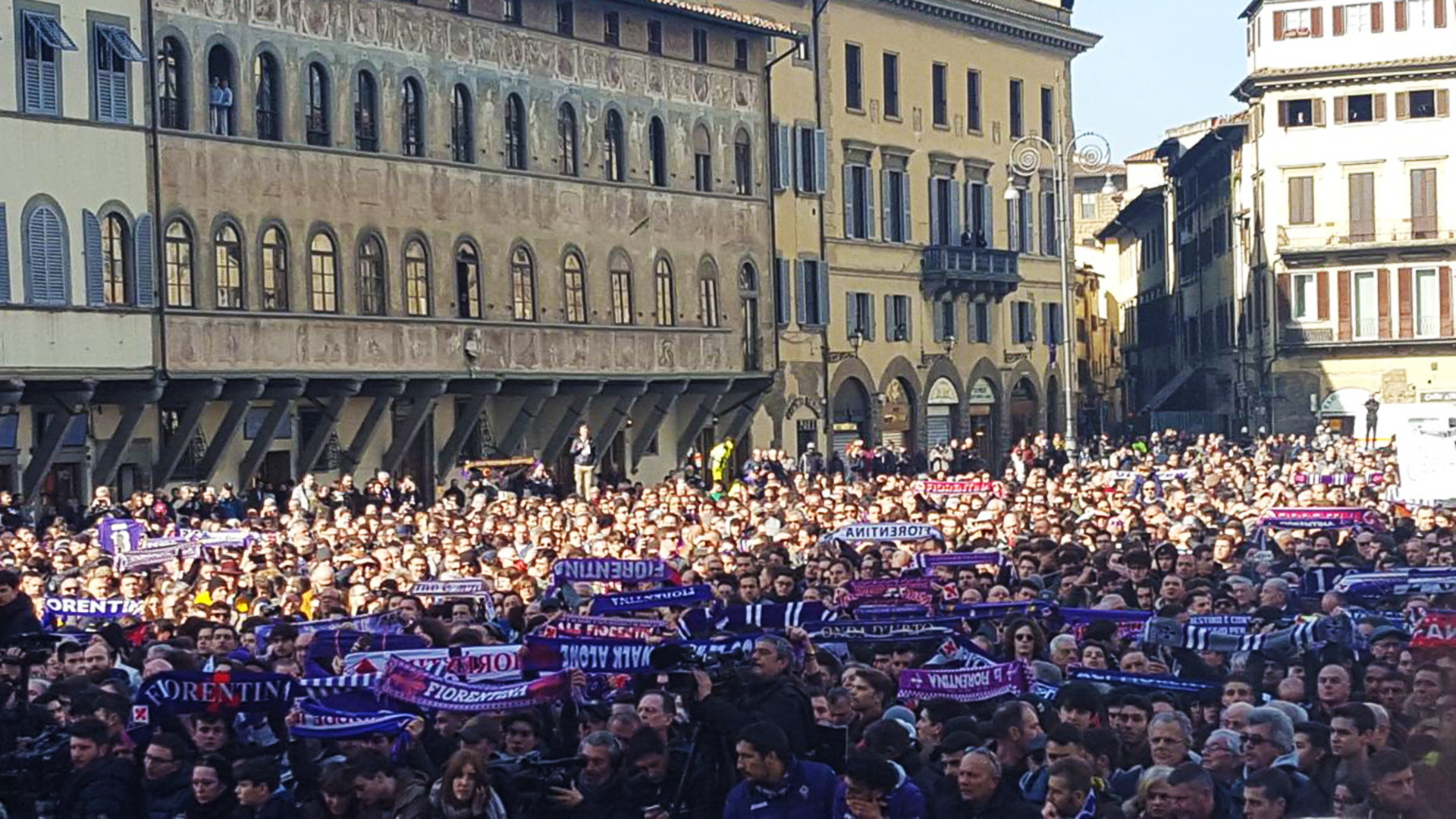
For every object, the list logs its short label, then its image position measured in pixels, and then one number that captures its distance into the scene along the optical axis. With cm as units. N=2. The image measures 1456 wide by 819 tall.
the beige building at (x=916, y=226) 6012
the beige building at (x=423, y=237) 4272
